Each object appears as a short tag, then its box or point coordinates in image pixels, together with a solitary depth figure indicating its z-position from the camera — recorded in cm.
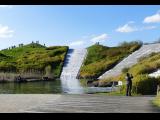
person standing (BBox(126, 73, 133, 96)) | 2326
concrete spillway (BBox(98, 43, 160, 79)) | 4006
